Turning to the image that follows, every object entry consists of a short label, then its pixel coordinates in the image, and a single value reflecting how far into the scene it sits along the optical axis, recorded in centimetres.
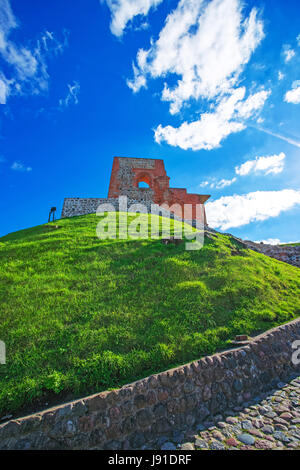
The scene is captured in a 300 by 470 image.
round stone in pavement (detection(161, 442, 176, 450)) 379
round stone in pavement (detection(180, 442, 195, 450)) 376
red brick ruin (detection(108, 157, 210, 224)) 2559
